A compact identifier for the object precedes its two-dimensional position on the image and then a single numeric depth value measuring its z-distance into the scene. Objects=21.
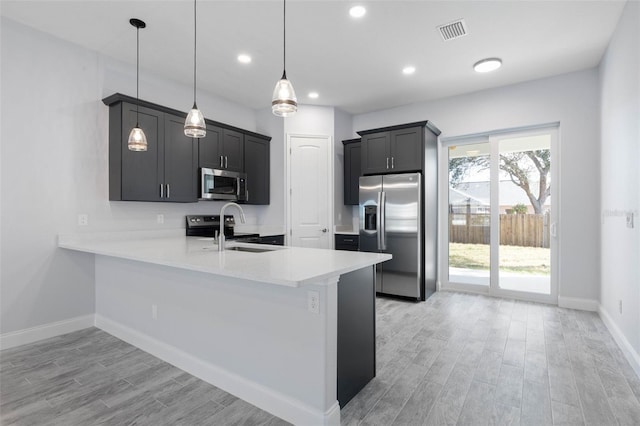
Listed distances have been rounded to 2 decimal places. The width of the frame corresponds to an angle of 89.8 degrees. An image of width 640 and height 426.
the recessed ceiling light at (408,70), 3.85
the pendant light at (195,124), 2.49
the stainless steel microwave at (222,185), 4.18
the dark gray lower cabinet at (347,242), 4.94
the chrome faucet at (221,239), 2.61
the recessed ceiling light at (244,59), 3.56
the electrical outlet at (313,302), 1.78
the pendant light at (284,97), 2.08
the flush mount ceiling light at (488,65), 3.62
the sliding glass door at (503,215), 4.27
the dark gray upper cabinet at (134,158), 3.36
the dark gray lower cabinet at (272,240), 4.64
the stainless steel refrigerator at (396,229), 4.36
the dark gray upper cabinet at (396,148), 4.44
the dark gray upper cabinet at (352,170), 5.28
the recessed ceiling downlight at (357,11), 2.72
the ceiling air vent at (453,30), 2.94
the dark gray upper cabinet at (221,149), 4.24
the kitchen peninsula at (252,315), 1.78
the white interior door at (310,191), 5.07
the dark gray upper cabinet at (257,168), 4.88
